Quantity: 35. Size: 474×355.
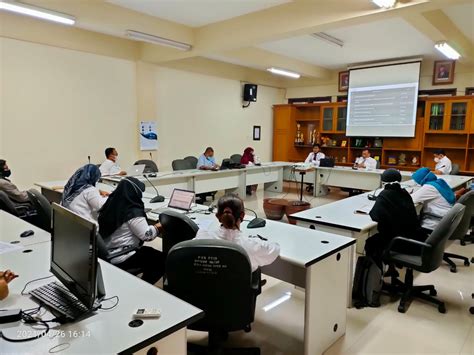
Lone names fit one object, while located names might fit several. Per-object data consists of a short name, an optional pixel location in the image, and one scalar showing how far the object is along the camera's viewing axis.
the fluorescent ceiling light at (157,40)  4.86
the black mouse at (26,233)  2.35
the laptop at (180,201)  3.17
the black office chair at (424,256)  2.53
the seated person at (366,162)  7.35
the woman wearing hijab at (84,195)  2.59
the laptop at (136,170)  5.23
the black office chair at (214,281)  1.67
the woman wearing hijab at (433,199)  3.23
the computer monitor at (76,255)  1.24
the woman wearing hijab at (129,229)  2.29
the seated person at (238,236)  1.92
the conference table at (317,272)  2.00
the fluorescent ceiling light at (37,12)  3.98
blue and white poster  6.66
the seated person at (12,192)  3.77
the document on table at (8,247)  2.04
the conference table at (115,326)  1.13
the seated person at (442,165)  6.58
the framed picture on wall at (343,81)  8.49
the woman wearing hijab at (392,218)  2.76
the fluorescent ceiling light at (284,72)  7.42
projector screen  7.35
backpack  2.71
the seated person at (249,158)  7.44
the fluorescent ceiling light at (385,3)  3.44
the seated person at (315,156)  8.05
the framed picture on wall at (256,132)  9.28
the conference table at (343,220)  2.76
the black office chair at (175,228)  2.24
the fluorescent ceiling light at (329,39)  5.67
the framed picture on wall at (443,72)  7.21
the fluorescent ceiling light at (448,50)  5.14
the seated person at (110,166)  5.28
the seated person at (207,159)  6.61
